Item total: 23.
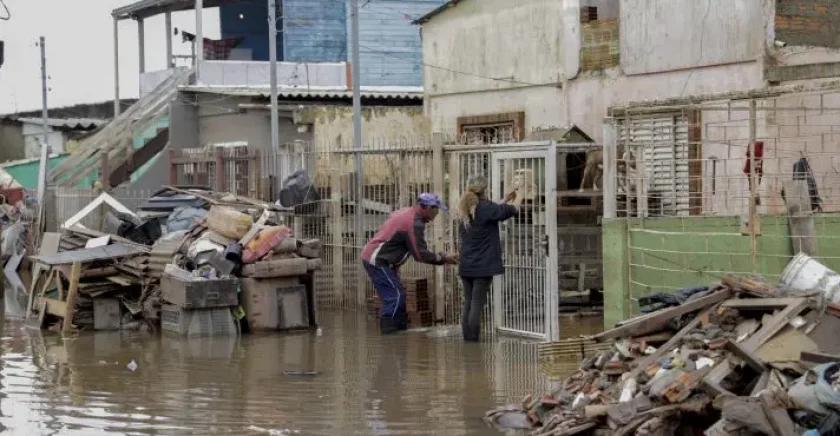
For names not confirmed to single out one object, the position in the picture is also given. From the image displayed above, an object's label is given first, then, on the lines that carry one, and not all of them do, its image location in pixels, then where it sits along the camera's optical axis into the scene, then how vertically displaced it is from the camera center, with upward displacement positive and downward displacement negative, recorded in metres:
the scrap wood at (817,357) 8.35 -1.15
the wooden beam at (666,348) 9.40 -1.22
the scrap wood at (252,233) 16.42 -0.59
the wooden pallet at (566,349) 12.12 -1.56
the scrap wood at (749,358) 8.65 -1.19
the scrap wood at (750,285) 9.56 -0.80
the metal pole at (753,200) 11.38 -0.21
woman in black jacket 14.20 -0.65
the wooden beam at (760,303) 9.24 -0.90
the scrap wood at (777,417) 7.74 -1.41
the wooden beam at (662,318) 9.84 -1.05
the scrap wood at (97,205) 18.91 -0.27
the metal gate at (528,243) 14.18 -0.69
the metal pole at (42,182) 27.87 +0.15
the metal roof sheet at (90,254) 16.50 -0.83
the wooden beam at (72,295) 16.44 -1.33
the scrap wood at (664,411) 8.55 -1.50
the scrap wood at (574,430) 8.98 -1.69
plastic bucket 9.76 -0.77
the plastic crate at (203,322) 15.89 -1.63
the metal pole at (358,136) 17.97 +0.69
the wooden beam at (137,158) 31.56 +0.71
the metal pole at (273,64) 23.72 +2.17
